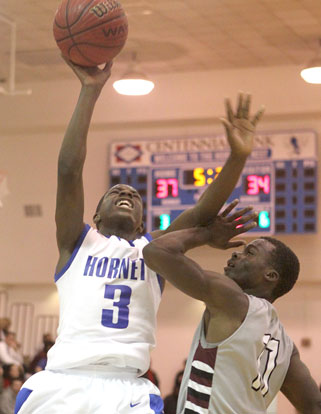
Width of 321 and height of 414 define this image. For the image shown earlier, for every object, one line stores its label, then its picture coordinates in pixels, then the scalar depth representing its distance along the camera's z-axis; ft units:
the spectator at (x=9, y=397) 36.86
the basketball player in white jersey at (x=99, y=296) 13.19
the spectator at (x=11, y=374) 38.78
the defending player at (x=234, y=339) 12.34
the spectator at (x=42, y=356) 44.47
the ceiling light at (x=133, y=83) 39.47
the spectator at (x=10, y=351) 40.83
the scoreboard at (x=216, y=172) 41.19
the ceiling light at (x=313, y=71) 37.51
